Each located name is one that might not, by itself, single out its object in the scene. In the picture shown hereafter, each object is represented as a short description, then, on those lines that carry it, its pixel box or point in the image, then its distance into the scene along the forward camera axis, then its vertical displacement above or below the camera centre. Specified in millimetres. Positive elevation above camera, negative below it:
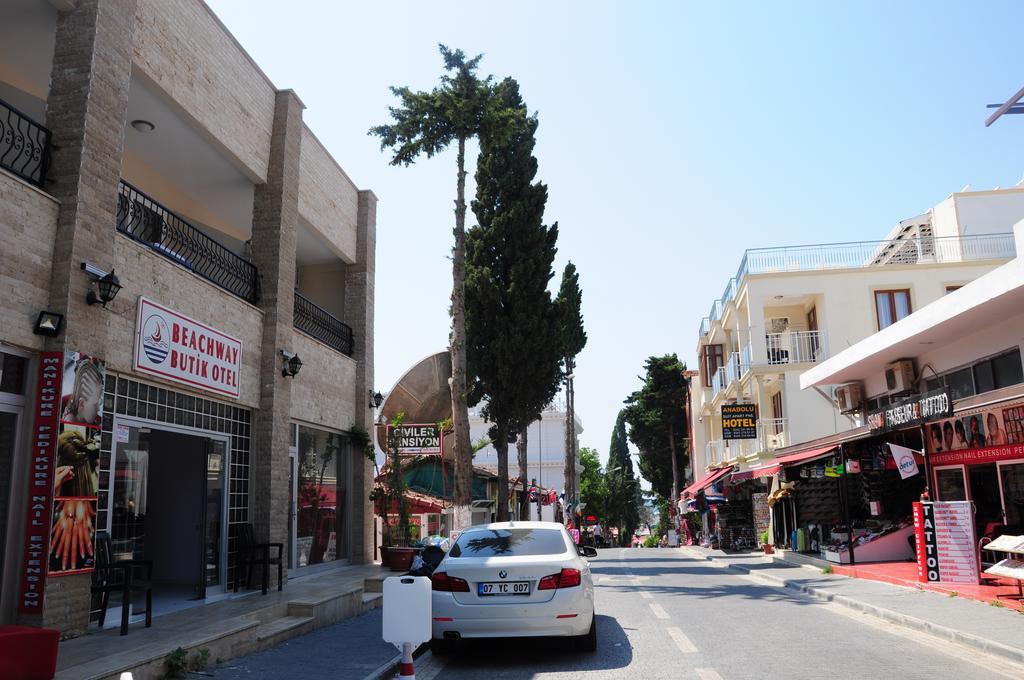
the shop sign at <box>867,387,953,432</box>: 14367 +1493
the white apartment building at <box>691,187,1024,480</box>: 28594 +7017
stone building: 8617 +2712
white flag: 15977 +590
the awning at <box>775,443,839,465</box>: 19328 +904
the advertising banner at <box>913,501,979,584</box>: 13516 -912
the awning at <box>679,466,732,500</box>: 32938 +488
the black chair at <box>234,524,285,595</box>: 13068 -847
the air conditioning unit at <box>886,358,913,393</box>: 17656 +2505
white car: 7941 -1000
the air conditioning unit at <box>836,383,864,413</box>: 21020 +2463
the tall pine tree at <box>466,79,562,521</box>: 26141 +6383
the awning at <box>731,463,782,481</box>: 22970 +607
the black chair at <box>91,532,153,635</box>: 8797 -876
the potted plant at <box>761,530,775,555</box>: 27345 -1890
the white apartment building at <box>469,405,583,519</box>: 62875 +3565
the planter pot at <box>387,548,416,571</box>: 17172 -1222
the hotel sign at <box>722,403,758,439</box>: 30094 +2621
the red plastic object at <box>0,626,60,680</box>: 6051 -1108
